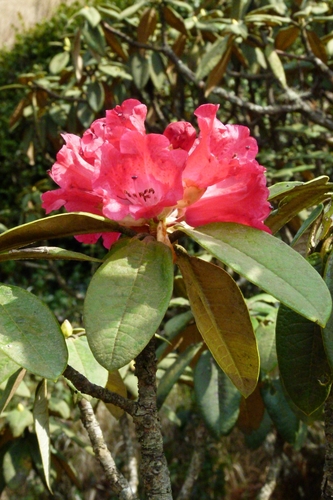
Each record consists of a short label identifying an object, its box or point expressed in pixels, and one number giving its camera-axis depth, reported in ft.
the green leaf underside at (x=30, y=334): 2.21
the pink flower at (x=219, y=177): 2.73
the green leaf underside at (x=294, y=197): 2.90
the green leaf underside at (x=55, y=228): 2.53
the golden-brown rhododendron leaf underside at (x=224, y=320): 2.61
